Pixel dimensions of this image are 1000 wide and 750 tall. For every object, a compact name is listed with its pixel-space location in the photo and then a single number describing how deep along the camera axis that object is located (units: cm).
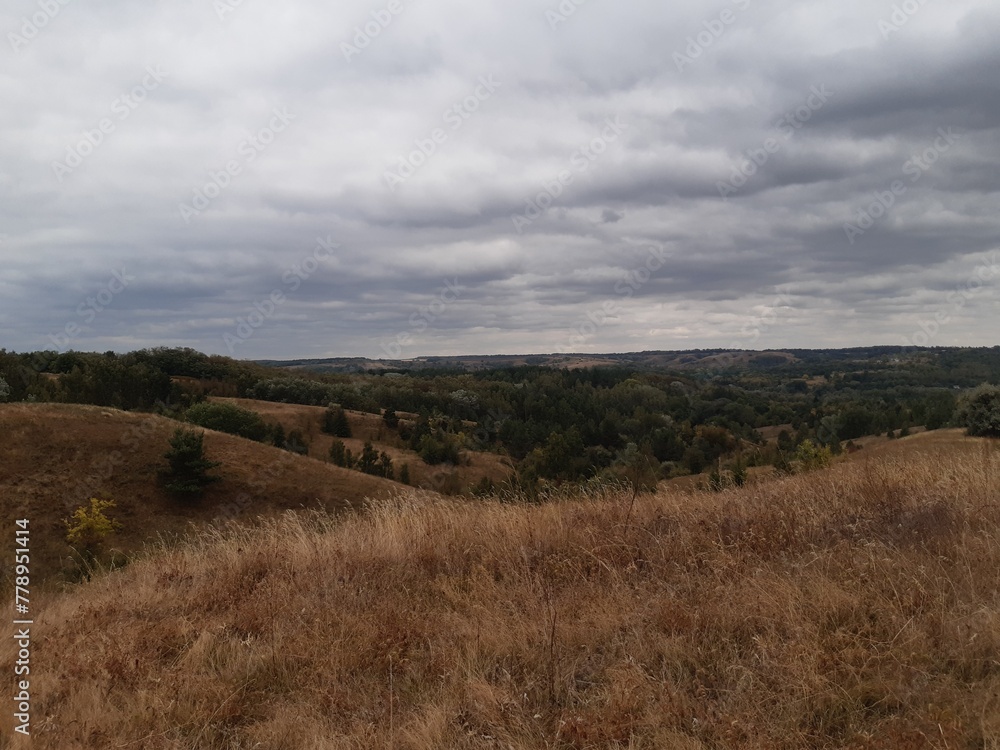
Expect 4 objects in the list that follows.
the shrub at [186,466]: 3838
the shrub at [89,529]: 2729
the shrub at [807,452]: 3155
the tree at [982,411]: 3231
